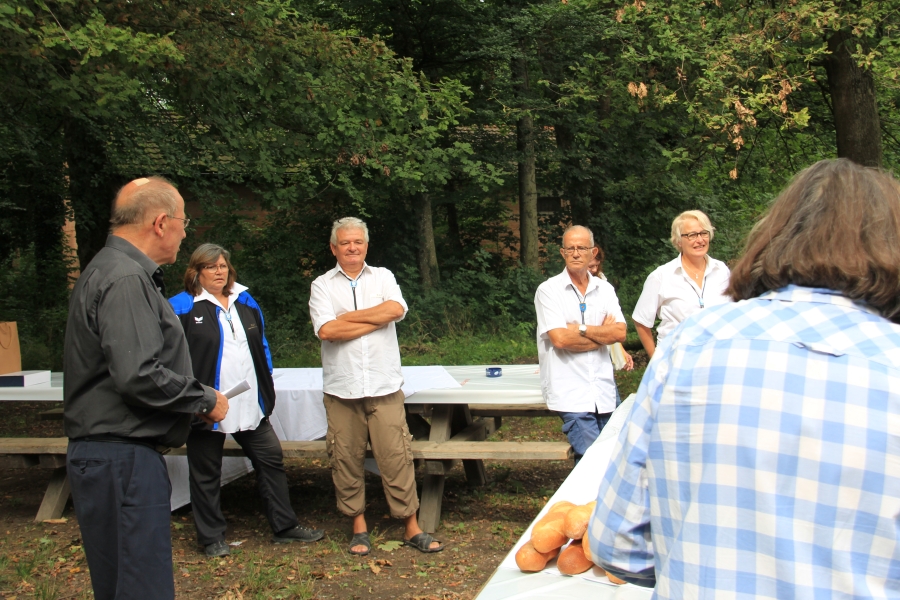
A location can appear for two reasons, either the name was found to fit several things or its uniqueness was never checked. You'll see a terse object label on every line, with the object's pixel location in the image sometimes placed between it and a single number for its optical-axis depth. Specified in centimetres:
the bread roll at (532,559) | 234
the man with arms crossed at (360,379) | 477
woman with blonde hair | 482
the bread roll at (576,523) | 230
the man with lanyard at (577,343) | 477
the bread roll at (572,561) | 229
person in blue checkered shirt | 129
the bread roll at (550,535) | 233
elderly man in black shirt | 276
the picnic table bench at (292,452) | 510
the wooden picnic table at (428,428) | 524
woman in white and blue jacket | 479
